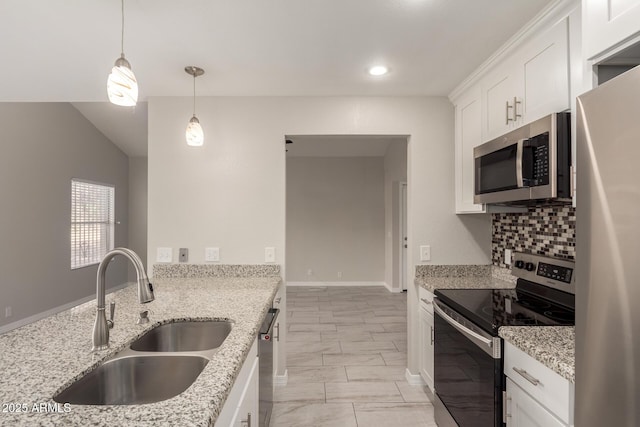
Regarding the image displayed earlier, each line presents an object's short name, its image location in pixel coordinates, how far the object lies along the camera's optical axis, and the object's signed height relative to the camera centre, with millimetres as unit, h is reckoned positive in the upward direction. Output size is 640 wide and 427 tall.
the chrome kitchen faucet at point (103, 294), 1190 -268
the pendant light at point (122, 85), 1359 +523
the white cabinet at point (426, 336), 2520 -895
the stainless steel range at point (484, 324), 1579 -555
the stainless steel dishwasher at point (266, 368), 1804 -861
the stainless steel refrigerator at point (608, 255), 798 -92
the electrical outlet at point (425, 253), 2836 -292
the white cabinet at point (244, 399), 1083 -670
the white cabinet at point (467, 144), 2438 +544
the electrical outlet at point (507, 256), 2598 -294
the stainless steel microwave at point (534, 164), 1570 +267
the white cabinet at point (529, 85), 1628 +724
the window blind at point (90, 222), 5500 -91
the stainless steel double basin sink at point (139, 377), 1157 -570
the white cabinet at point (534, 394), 1180 -662
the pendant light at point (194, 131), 2270 +558
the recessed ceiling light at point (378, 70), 2314 +998
